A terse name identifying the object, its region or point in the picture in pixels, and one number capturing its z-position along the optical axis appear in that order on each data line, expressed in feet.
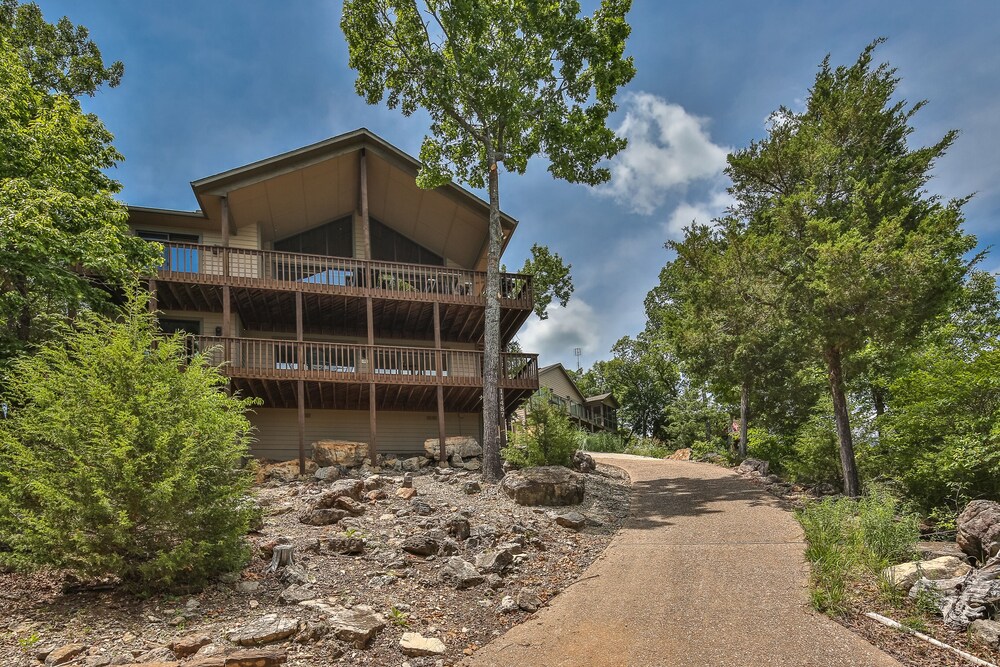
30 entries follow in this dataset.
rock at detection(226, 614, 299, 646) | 18.84
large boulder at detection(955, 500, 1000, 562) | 25.07
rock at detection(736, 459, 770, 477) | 59.71
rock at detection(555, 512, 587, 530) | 36.29
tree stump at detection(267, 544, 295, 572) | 25.74
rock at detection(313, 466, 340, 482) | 50.42
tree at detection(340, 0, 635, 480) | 51.08
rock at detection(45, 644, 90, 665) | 17.15
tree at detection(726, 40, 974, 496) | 40.19
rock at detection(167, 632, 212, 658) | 18.17
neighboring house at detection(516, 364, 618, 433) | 129.08
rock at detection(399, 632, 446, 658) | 19.95
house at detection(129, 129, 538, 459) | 56.03
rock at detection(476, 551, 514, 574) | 27.37
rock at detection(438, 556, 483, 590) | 25.77
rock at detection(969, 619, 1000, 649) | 19.11
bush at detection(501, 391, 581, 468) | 48.39
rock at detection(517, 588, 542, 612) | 24.16
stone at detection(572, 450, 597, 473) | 56.39
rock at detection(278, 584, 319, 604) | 22.41
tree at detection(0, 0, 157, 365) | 31.37
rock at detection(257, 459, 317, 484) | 51.71
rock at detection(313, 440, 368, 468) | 55.01
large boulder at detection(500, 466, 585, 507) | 40.75
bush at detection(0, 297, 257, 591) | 20.79
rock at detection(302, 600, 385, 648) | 19.86
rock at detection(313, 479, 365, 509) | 35.19
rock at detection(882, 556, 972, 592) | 23.71
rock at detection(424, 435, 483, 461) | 59.31
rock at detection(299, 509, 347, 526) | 33.53
